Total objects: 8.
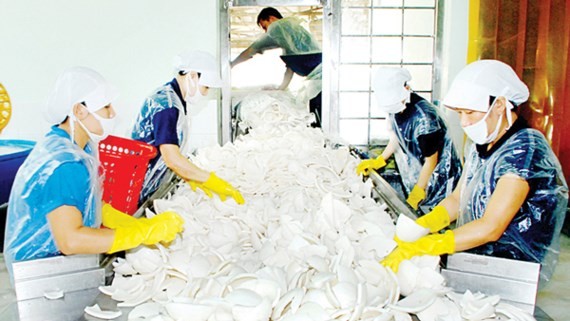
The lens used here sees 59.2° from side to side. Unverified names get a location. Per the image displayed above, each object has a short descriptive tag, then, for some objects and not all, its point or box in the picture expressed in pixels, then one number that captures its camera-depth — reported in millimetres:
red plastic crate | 2568
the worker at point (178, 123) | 2648
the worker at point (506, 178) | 1670
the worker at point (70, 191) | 1572
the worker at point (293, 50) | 4414
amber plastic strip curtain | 3422
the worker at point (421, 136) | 3156
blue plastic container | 3961
